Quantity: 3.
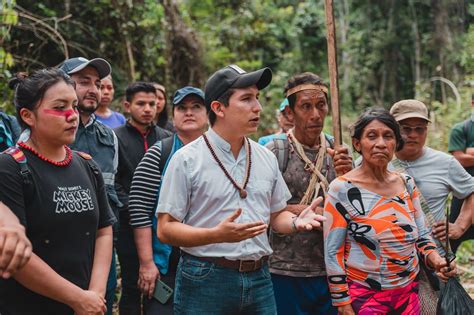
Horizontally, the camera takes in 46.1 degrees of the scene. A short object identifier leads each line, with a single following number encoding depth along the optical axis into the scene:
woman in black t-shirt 2.49
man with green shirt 5.59
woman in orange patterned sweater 3.32
